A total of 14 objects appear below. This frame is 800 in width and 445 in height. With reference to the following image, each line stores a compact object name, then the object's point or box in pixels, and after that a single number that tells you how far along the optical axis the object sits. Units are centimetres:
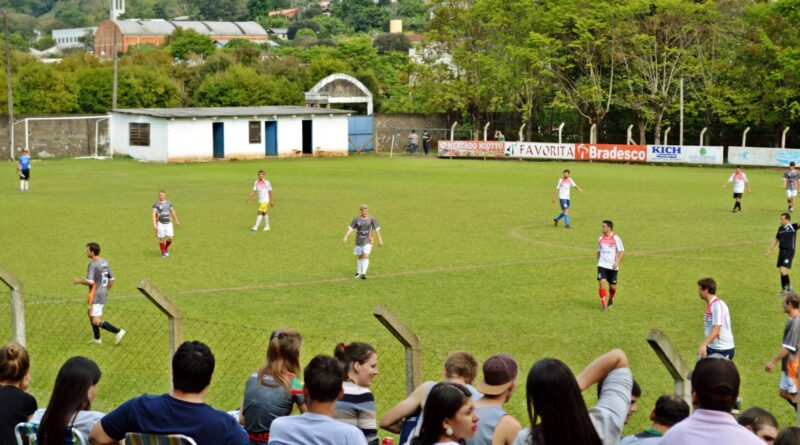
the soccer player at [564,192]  3084
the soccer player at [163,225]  2539
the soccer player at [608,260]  1944
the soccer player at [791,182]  3372
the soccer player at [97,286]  1667
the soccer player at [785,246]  2042
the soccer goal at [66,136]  5900
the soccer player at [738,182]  3397
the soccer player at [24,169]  4062
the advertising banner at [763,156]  5322
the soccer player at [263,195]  2992
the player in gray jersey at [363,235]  2258
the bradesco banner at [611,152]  5816
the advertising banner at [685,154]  5609
